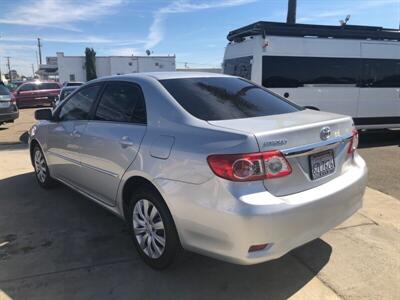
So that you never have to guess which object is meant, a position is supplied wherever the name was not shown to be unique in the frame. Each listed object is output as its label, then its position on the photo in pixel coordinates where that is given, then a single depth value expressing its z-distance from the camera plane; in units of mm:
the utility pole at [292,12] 14672
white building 56594
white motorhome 9070
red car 24266
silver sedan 2840
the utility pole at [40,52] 91938
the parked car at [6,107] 13195
